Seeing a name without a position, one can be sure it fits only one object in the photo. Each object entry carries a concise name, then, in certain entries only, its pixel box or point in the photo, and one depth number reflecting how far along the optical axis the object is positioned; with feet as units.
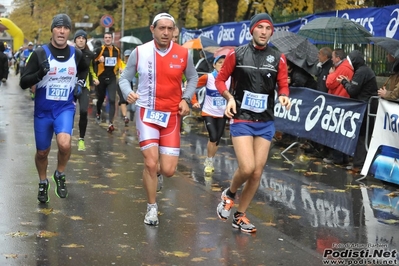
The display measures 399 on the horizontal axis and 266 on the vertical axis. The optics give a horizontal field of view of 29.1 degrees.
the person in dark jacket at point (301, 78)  47.50
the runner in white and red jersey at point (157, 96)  24.73
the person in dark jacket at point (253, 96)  24.45
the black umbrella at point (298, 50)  46.98
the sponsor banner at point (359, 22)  42.34
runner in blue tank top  26.50
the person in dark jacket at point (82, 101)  44.16
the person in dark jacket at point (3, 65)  51.13
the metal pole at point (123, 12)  125.52
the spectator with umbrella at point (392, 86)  36.76
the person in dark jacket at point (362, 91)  39.86
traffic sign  114.93
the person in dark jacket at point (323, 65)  45.52
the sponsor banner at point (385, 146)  35.47
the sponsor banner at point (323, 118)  40.16
